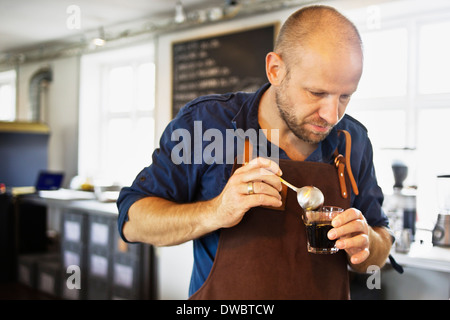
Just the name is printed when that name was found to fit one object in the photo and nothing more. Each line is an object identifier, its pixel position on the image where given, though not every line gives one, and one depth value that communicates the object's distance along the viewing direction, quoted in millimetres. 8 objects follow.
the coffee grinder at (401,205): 2631
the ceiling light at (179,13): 4070
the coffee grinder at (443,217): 2568
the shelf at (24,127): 5133
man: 1186
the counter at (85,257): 3658
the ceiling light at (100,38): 4488
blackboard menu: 3816
